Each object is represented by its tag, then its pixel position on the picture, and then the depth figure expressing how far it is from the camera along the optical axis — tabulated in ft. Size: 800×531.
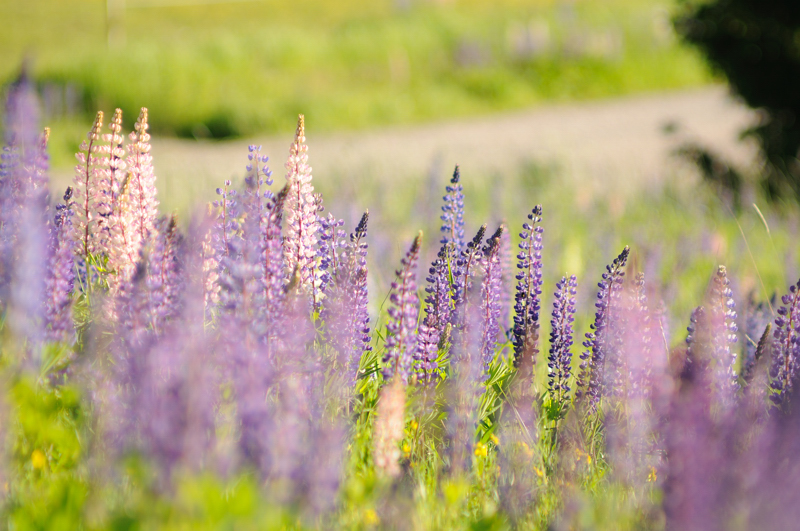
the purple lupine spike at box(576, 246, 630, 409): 21.64
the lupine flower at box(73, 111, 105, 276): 21.81
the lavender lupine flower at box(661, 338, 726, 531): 20.10
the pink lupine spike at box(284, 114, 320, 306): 21.63
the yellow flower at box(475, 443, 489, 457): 21.40
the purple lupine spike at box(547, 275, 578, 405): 21.79
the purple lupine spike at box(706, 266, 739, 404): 21.59
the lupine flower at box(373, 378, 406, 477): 20.65
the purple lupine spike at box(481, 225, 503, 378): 21.77
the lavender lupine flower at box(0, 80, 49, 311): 21.45
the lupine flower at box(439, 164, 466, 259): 22.42
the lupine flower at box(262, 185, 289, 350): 20.94
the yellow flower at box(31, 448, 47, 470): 20.77
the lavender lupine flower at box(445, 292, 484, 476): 21.23
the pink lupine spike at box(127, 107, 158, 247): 21.71
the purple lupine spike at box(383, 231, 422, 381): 21.06
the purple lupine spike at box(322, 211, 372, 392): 21.37
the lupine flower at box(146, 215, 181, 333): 20.91
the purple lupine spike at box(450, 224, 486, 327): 21.75
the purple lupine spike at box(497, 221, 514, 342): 22.46
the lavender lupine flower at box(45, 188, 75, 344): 21.15
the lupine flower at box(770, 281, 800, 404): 21.66
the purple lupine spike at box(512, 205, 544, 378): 21.73
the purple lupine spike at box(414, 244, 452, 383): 21.51
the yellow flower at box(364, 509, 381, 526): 20.55
